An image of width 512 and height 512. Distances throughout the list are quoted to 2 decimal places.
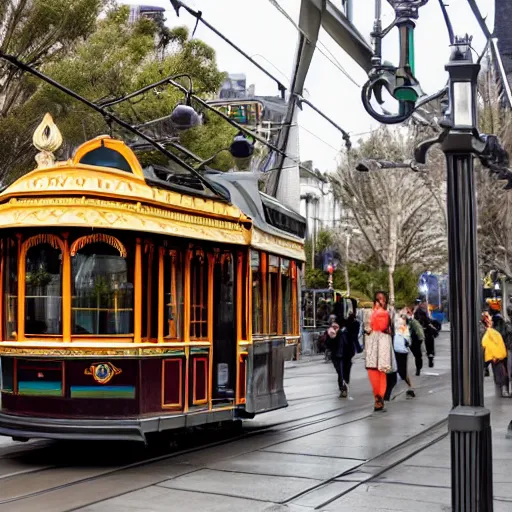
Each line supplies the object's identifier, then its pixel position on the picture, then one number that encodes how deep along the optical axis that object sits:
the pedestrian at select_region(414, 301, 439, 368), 24.20
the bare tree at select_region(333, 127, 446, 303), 45.41
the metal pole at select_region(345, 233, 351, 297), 53.31
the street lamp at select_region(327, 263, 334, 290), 46.93
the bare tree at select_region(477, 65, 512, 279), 31.59
